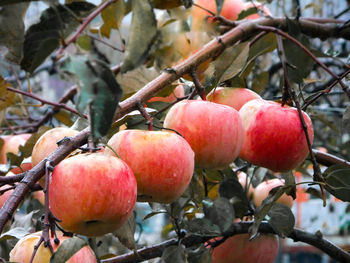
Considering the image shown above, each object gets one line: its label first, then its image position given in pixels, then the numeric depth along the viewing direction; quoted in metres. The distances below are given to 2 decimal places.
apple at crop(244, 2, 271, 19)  1.17
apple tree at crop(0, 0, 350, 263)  0.67
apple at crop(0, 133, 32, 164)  1.15
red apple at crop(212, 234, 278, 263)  0.95
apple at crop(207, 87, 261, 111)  0.86
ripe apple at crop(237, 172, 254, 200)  1.17
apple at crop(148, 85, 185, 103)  0.97
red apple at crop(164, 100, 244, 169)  0.75
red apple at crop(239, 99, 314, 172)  0.80
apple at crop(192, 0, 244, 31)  0.88
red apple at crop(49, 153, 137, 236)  0.67
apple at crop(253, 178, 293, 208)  1.10
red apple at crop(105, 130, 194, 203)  0.71
